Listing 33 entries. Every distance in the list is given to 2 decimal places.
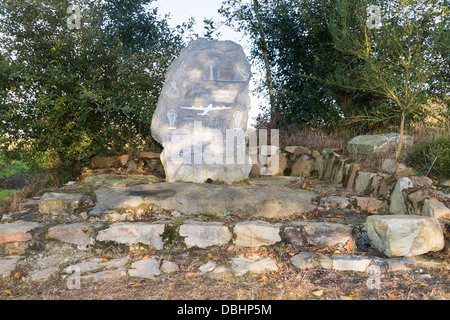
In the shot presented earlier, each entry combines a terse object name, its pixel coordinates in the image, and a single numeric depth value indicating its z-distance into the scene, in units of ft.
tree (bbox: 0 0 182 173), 22.59
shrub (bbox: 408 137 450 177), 16.43
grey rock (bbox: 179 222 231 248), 13.21
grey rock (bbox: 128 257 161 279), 11.40
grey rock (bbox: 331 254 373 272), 11.70
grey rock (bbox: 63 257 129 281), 11.33
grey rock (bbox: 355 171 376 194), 17.83
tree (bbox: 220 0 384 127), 29.58
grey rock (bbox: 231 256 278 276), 11.50
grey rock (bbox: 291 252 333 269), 11.77
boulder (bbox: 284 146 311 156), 24.48
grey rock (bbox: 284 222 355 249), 13.29
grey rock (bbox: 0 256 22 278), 11.53
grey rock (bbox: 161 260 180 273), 11.69
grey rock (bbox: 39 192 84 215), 14.75
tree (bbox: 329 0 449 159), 17.94
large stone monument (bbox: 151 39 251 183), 19.12
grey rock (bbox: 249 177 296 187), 20.25
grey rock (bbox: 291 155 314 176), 23.91
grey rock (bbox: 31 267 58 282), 11.37
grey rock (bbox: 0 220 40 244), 13.08
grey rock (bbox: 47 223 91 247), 13.28
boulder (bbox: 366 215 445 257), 12.02
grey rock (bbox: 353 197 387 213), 16.24
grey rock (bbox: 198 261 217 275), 11.61
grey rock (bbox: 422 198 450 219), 13.71
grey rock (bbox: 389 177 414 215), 15.25
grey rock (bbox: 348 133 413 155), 20.56
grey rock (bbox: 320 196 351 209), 16.48
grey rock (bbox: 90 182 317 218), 14.93
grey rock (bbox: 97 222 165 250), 13.16
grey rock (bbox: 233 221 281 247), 13.28
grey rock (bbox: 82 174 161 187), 18.95
